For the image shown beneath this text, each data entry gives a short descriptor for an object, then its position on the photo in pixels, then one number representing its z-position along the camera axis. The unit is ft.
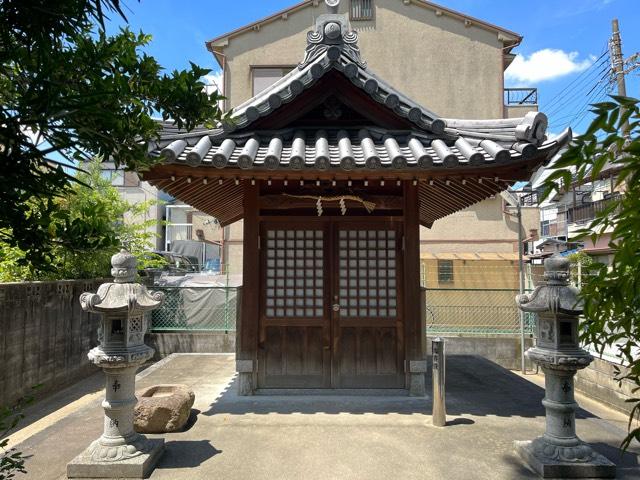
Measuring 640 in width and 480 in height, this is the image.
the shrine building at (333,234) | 20.68
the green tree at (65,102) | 5.59
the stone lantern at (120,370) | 13.62
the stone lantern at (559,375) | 13.76
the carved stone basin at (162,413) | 16.85
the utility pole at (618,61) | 51.26
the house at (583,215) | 81.53
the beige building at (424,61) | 60.64
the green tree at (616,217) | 5.23
